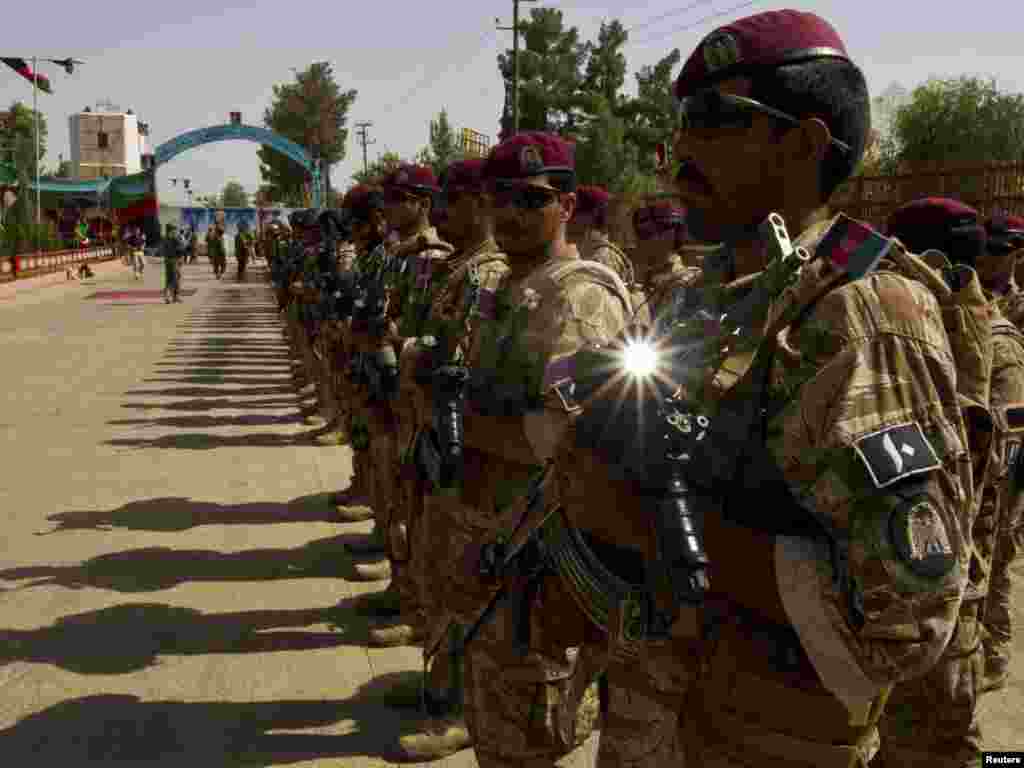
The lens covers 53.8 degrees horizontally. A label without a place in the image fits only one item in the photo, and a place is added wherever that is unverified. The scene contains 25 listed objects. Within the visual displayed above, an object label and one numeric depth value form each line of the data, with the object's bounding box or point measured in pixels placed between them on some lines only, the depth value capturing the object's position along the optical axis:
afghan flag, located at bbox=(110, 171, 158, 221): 51.78
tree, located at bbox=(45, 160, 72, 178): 116.81
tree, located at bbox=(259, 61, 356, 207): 75.75
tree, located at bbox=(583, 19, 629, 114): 54.19
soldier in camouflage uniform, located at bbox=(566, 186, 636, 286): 6.60
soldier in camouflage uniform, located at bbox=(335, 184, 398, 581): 5.11
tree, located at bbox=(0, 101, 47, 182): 61.48
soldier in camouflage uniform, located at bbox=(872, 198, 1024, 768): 2.61
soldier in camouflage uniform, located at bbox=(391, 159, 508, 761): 3.21
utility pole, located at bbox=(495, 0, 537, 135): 32.50
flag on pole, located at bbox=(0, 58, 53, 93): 34.03
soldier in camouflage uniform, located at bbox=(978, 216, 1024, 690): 3.27
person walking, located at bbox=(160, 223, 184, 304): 23.19
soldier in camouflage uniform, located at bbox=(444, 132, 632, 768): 2.78
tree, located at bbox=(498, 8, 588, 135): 50.97
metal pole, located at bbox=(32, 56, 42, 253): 34.22
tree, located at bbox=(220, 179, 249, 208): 145.12
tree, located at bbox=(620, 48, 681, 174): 53.81
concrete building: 110.25
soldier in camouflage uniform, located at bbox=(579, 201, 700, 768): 1.95
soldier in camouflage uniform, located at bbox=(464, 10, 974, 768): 1.33
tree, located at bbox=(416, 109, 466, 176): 50.25
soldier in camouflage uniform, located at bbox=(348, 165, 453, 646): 4.35
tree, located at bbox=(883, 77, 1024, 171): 39.88
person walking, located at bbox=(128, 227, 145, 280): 35.88
